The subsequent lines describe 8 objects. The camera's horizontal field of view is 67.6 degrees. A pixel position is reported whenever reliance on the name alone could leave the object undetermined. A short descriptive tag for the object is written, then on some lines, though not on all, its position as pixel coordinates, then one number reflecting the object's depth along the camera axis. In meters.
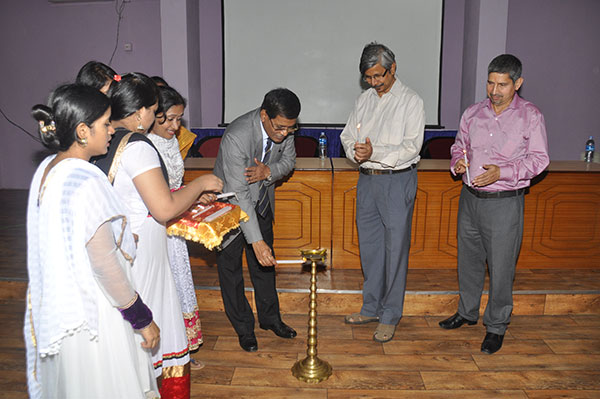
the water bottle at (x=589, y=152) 3.95
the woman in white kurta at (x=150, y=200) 1.59
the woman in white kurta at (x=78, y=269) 1.28
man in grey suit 2.28
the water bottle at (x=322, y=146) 4.05
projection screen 6.72
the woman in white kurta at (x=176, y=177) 2.11
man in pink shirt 2.55
